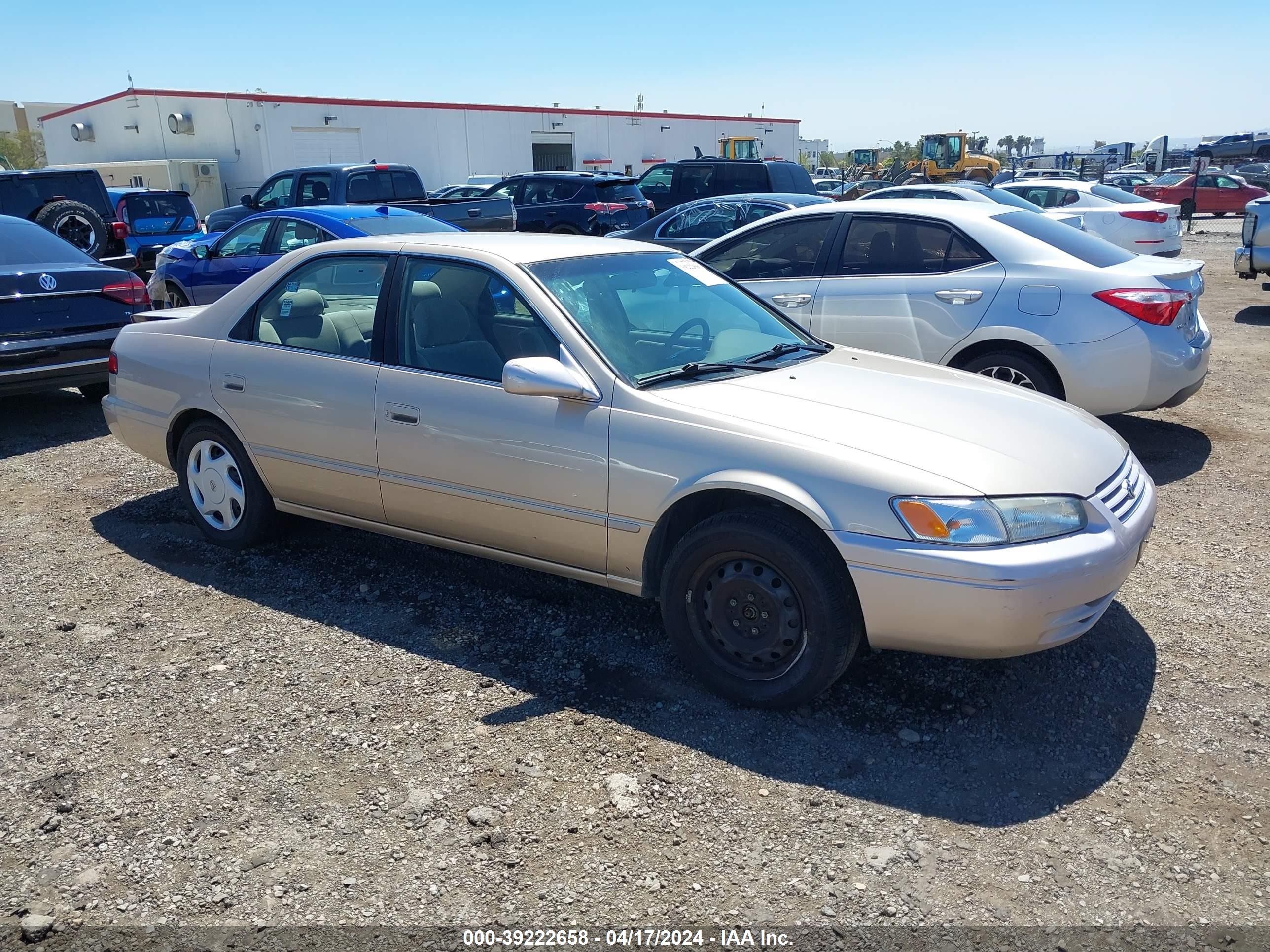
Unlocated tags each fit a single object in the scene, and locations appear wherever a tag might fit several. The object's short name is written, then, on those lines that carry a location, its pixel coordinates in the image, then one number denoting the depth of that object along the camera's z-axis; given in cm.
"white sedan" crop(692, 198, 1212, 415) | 609
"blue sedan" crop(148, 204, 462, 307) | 942
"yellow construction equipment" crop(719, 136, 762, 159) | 4131
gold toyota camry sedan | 326
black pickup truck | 1401
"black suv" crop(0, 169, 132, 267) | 1148
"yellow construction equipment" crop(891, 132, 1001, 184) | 3531
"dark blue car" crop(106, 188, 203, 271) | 1825
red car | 3138
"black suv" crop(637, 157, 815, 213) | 1716
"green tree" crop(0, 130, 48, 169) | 6172
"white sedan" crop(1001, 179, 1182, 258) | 1515
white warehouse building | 3416
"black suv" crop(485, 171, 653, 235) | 1764
